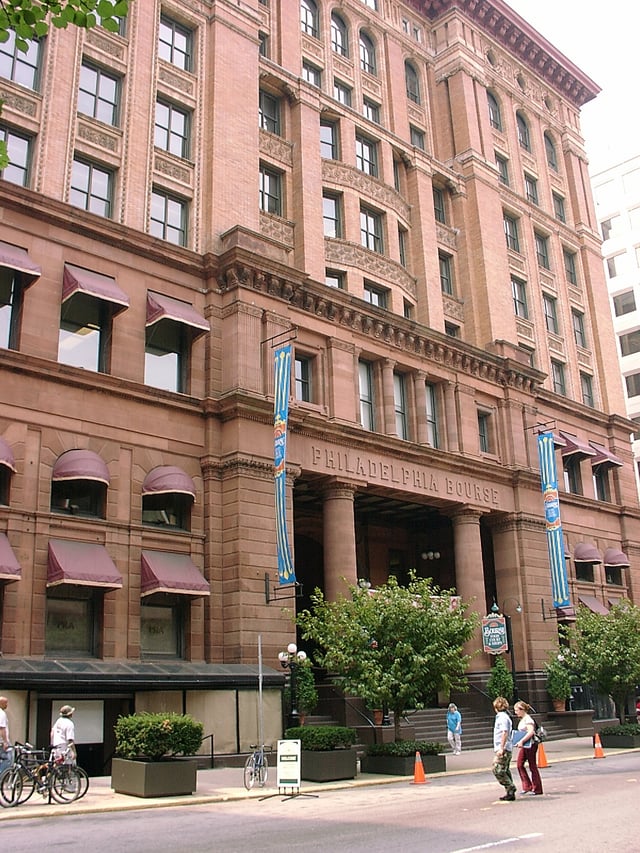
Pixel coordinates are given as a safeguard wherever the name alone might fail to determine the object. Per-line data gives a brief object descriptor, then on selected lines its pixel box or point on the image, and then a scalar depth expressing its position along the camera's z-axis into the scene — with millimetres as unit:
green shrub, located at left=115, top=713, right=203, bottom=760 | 19750
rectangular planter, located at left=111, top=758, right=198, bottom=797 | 19438
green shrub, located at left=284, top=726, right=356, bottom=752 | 23281
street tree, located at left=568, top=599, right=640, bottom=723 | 33438
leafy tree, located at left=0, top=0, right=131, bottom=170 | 10844
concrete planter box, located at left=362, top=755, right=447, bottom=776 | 24719
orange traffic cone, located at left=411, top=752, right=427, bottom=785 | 22719
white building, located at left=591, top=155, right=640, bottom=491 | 77125
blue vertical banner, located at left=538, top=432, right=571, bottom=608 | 41531
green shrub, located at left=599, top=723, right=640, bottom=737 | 32594
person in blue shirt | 31750
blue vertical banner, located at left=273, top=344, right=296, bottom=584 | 29719
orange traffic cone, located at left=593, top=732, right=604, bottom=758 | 29312
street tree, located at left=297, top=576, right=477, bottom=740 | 24859
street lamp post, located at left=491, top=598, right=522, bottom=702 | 37762
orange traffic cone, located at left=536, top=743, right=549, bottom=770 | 27047
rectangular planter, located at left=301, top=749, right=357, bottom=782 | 23031
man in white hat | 19297
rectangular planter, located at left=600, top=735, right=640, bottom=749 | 32594
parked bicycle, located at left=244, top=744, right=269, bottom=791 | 21109
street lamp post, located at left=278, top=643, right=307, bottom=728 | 28500
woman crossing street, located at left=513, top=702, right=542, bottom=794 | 18344
